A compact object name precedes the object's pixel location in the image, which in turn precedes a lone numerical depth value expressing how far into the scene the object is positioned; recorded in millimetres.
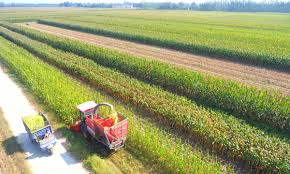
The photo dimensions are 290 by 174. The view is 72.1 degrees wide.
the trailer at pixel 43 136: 7063
